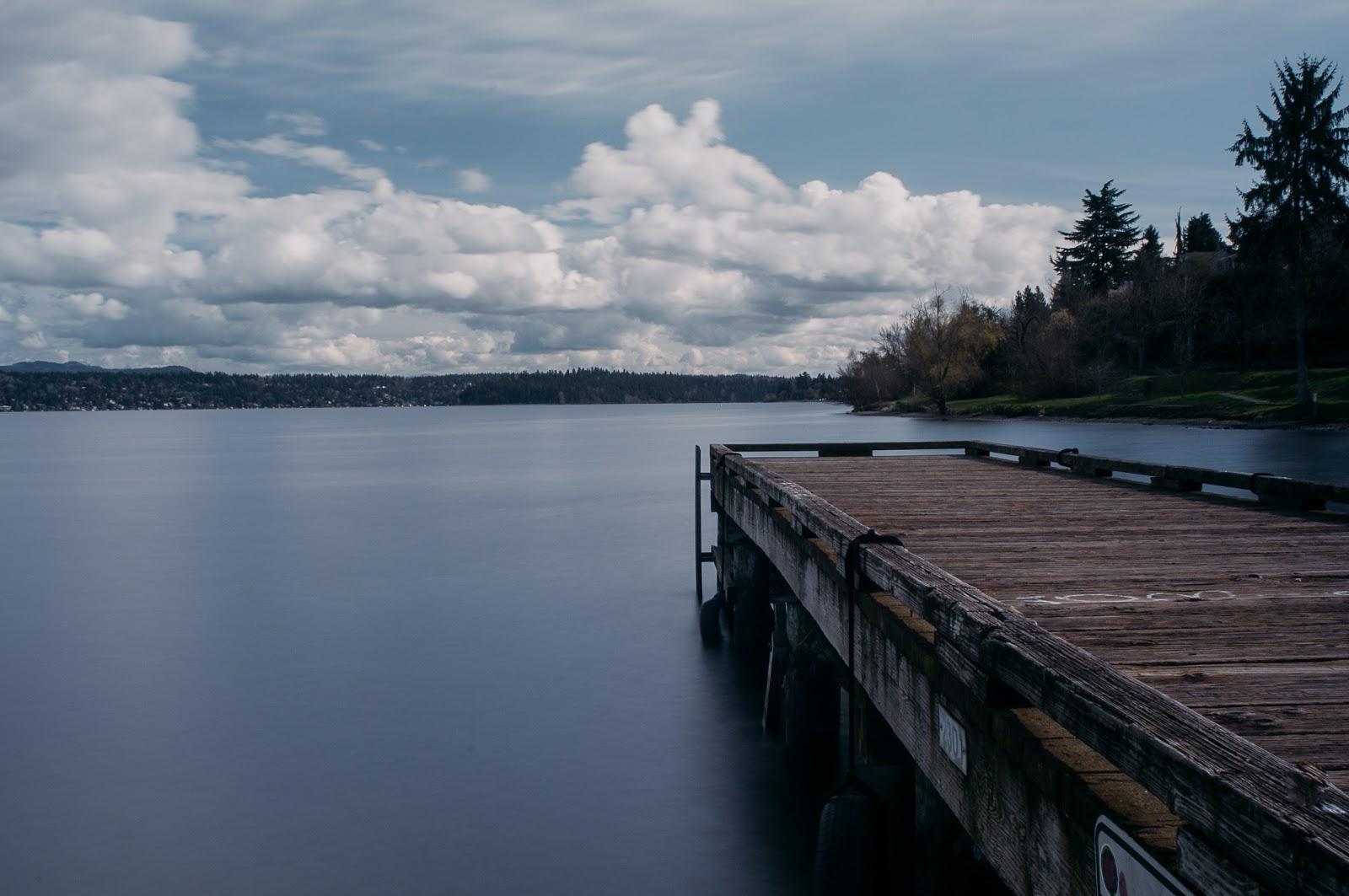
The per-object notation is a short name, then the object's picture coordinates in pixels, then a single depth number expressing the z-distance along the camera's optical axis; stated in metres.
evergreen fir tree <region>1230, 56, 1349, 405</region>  56.06
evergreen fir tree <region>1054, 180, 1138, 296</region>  104.81
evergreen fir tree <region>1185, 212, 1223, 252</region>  105.69
